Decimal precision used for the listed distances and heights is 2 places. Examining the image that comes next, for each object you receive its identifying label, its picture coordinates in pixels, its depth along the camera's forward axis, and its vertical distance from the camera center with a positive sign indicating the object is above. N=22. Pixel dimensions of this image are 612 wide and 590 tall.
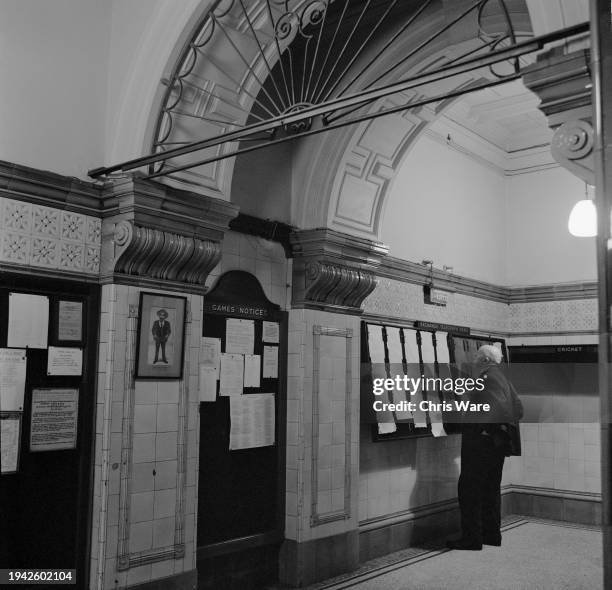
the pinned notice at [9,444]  3.56 -0.38
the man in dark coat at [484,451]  6.10 -0.65
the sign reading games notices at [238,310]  4.73 +0.45
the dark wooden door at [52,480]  3.64 -0.59
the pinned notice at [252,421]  4.84 -0.34
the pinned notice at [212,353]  4.66 +0.13
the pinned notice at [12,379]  3.58 -0.05
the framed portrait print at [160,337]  4.11 +0.21
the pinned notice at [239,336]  4.84 +0.26
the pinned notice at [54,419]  3.71 -0.27
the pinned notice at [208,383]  4.62 -0.07
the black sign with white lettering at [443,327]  6.56 +0.48
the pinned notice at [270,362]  5.11 +0.08
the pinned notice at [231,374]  4.78 -0.01
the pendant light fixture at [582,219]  6.00 +1.38
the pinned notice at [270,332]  5.11 +0.31
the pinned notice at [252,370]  4.95 +0.02
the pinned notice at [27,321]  3.65 +0.26
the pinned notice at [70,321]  3.86 +0.28
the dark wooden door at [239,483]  4.66 -0.77
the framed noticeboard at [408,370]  5.81 +0.05
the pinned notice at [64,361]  3.81 +0.05
